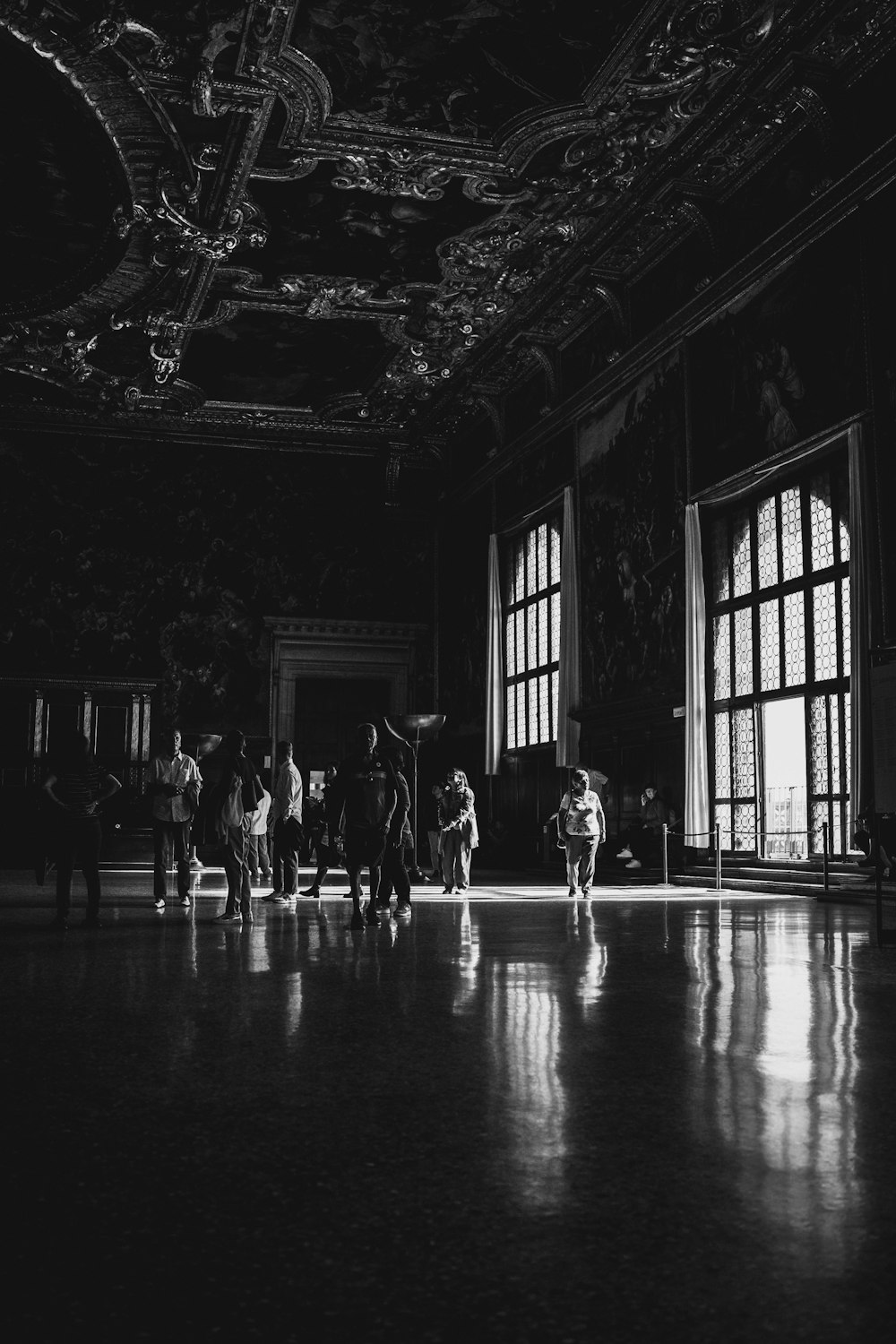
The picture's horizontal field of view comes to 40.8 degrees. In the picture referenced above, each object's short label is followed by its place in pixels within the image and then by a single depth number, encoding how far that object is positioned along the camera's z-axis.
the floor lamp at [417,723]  17.31
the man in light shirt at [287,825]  13.39
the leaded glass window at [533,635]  22.27
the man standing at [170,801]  12.16
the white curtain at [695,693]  16.38
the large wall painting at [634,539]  17.38
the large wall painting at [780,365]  13.35
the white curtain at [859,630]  12.57
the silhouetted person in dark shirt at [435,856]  20.12
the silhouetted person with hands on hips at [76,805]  10.09
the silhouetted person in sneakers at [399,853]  10.87
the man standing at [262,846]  13.80
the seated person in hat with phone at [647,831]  17.39
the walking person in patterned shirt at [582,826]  14.98
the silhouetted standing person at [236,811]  10.75
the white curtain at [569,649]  20.58
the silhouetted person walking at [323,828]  10.66
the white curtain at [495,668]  24.39
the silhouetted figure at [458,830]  15.57
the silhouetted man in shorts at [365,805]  10.55
